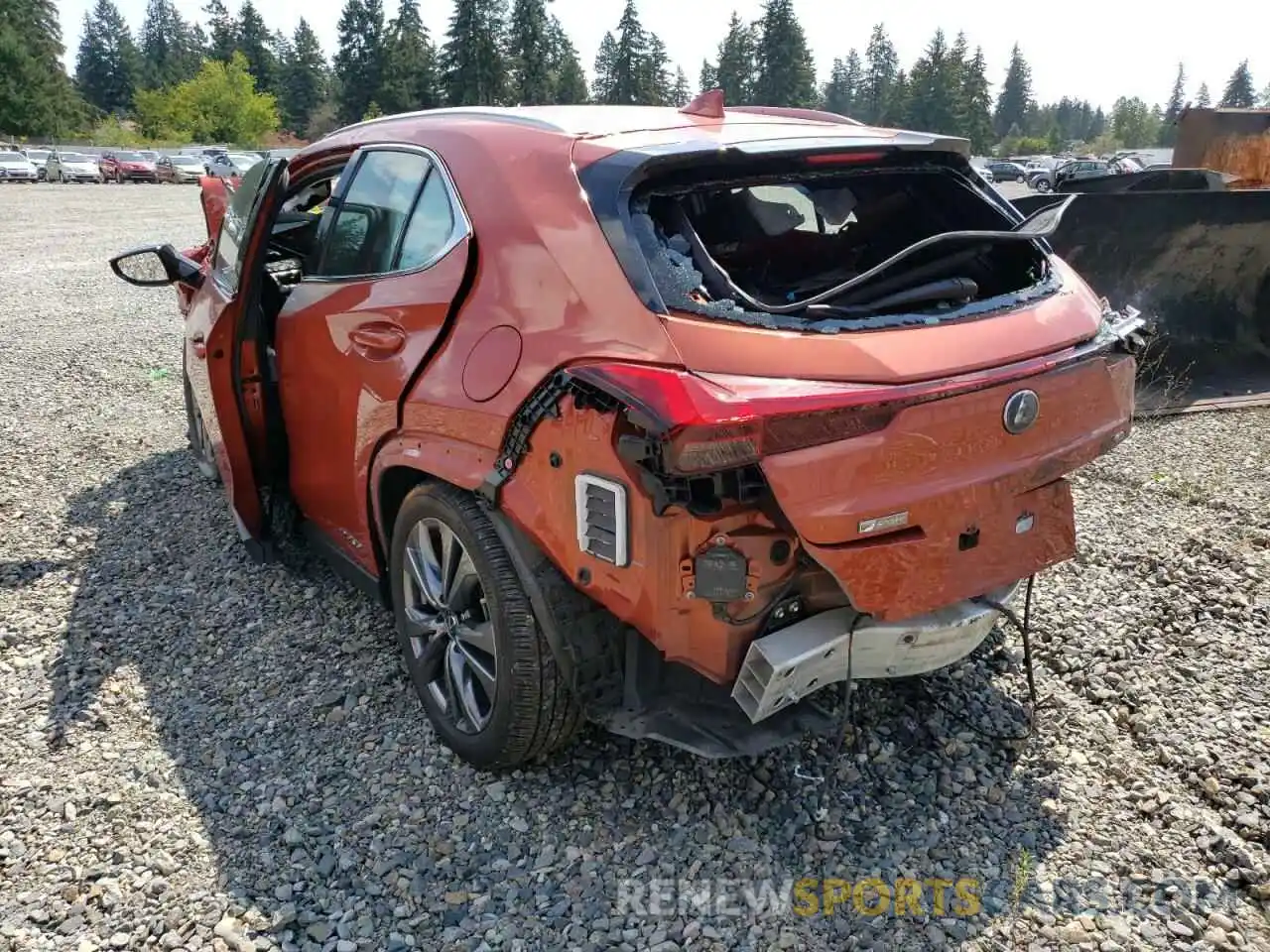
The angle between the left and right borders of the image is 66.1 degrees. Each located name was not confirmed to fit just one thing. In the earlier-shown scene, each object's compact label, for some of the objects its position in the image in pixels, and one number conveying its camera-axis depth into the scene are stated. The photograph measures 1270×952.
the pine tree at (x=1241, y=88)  114.62
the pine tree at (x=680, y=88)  89.97
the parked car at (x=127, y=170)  42.84
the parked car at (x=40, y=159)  40.25
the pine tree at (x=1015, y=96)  112.81
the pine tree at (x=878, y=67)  103.62
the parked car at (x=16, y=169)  38.06
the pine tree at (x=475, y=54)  69.06
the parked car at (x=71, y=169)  40.72
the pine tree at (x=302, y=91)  89.38
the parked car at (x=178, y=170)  44.00
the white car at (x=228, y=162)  36.77
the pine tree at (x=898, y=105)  82.25
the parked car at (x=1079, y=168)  28.42
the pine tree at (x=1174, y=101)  100.72
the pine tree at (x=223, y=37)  93.38
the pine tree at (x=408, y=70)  71.06
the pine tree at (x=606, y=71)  79.50
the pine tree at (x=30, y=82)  64.12
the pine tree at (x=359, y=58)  72.56
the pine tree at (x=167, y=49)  97.06
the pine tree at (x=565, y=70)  75.56
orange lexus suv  2.24
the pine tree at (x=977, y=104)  80.12
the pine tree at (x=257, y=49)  90.50
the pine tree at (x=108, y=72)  93.38
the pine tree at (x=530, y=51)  73.06
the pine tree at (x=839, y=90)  108.47
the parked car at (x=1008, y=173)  41.03
